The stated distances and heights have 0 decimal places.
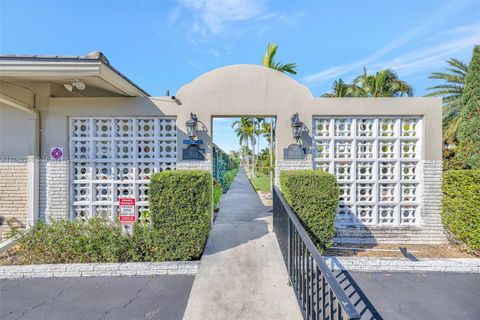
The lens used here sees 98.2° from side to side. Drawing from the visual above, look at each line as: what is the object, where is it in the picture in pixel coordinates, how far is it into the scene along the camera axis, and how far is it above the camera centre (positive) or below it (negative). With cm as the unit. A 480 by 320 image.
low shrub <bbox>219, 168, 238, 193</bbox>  1032 -120
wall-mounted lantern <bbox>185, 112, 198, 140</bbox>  465 +79
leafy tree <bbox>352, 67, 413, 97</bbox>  1666 +621
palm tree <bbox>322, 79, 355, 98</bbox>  1769 +618
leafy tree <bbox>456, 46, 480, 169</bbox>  579 +112
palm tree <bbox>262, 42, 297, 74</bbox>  892 +426
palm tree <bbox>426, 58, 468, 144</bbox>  1062 +394
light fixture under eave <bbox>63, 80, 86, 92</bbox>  425 +159
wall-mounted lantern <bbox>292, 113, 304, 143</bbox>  467 +76
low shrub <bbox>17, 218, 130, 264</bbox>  363 -148
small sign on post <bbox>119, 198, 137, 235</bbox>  371 -93
